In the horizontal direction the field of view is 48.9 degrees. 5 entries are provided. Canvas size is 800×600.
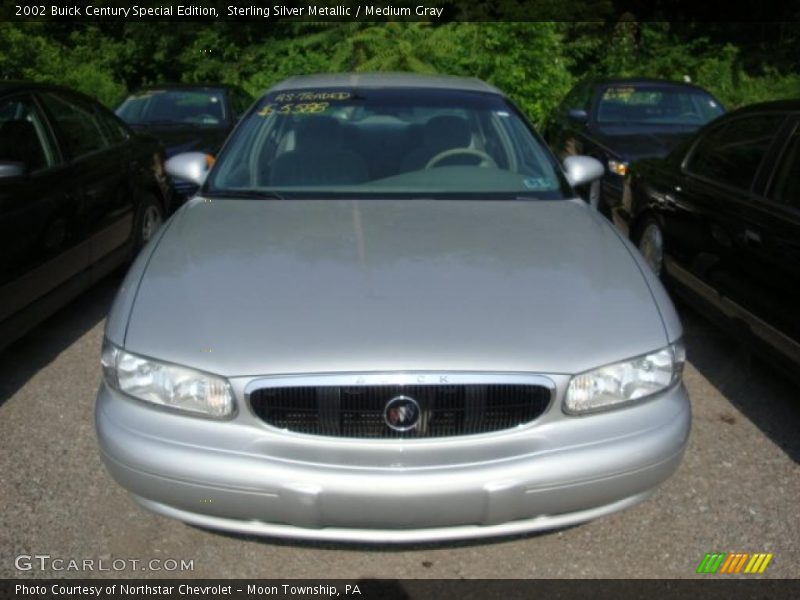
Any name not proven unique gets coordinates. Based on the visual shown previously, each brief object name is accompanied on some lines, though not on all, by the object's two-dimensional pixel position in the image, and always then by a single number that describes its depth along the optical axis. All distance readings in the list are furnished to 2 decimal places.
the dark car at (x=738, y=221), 3.90
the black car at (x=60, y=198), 4.34
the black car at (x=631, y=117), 8.14
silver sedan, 2.53
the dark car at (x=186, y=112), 8.68
